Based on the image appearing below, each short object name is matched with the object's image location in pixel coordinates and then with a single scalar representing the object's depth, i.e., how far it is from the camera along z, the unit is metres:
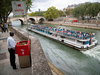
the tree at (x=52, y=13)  55.66
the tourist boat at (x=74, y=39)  11.37
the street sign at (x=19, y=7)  3.46
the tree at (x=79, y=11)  39.48
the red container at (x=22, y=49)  3.25
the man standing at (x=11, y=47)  3.10
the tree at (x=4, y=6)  9.75
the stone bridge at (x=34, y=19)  49.55
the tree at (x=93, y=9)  33.03
